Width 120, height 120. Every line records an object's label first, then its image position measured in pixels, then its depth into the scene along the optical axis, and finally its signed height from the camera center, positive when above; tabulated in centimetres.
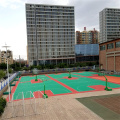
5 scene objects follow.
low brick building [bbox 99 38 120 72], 3612 +170
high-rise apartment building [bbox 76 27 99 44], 11534 +2371
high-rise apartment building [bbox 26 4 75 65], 7419 +1803
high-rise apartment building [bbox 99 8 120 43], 9445 +3083
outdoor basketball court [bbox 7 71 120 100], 1632 -438
